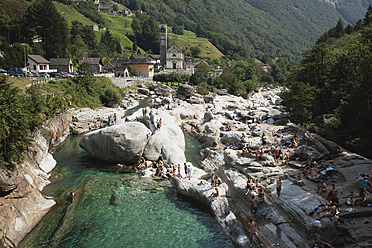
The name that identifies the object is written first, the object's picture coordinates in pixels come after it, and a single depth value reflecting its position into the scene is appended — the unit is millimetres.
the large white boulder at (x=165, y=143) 25766
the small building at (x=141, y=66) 94612
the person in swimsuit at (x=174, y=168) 22872
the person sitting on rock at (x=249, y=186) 16797
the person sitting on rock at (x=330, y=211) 12945
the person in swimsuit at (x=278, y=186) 16209
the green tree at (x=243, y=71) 94506
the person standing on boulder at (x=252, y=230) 13852
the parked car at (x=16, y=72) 41088
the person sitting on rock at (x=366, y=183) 15016
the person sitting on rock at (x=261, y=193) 16047
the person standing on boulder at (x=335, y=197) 13934
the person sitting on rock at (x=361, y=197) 13895
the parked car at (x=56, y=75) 49041
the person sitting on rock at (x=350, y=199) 13967
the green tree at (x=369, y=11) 66175
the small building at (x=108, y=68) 84938
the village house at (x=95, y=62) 79688
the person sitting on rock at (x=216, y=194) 17906
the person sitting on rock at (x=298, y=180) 17278
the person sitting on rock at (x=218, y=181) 19891
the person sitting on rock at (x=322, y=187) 16016
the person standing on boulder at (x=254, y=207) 15372
